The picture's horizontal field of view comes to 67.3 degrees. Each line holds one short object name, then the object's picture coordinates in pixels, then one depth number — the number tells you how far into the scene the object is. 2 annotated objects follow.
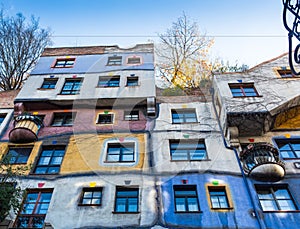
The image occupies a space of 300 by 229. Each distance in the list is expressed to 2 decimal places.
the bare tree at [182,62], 16.35
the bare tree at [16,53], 15.49
